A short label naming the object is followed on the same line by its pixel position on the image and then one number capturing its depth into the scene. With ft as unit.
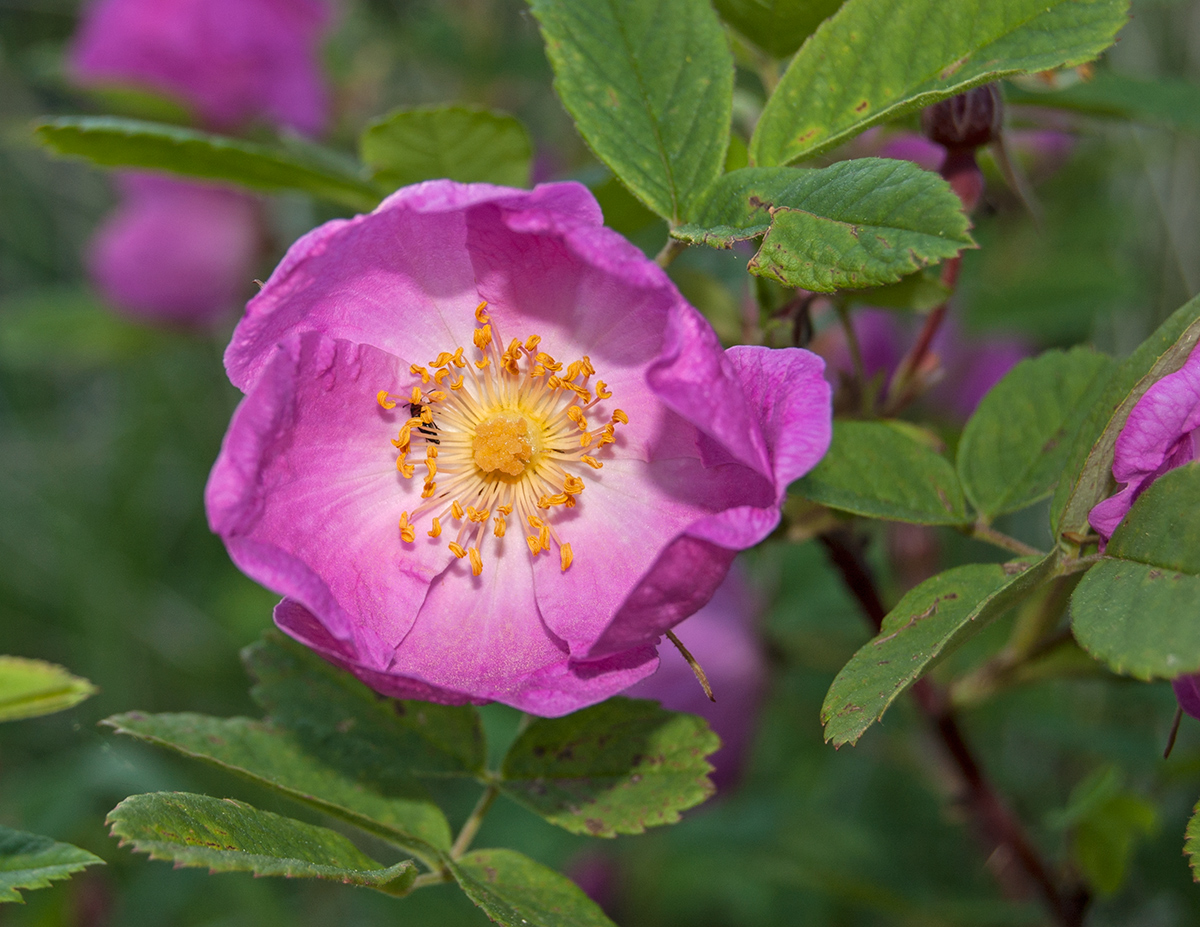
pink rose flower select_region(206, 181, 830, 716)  0.63
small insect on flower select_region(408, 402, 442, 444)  0.71
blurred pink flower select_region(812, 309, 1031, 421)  1.10
